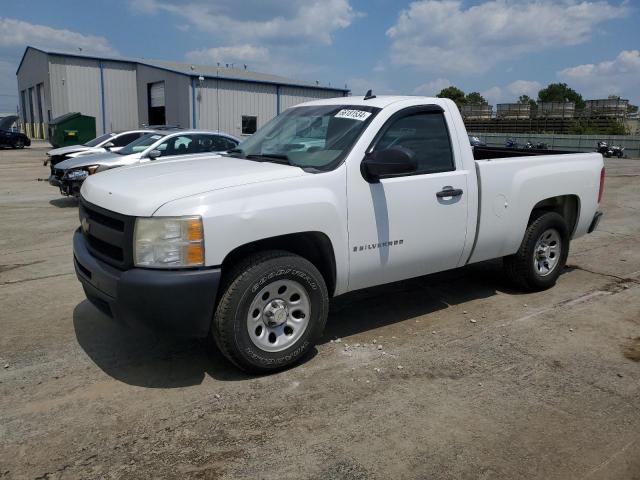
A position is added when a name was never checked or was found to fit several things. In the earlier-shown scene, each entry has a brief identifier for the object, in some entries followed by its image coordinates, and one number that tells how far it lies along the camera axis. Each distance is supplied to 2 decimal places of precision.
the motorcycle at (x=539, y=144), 38.95
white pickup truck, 3.46
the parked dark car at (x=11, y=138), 33.51
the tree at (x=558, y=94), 103.90
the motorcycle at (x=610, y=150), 37.96
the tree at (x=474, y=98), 99.47
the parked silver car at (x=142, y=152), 11.14
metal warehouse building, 31.62
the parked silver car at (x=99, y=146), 13.75
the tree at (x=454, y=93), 87.06
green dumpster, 28.28
